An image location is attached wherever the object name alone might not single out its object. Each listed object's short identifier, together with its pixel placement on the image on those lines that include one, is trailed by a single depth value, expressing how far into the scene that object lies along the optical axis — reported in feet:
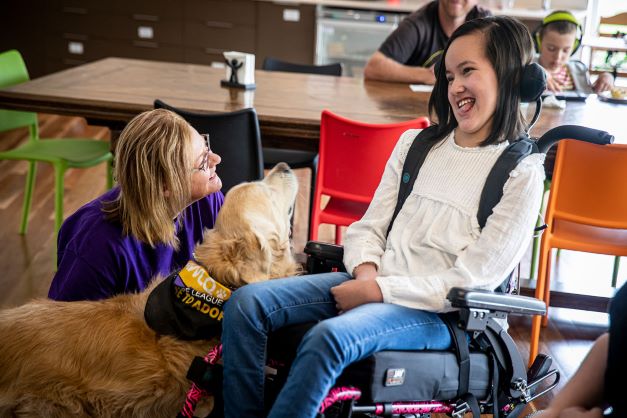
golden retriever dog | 5.71
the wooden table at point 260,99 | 9.95
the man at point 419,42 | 13.04
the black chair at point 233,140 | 9.03
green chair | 11.50
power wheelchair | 5.25
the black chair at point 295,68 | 14.60
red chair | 9.03
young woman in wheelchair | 5.28
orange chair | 8.58
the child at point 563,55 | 12.28
